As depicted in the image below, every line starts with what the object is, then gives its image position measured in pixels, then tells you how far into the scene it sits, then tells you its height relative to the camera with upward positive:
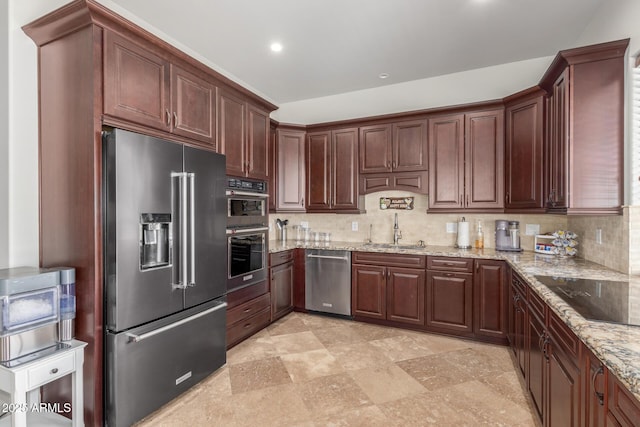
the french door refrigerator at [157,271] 1.85 -0.40
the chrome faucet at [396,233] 3.98 -0.29
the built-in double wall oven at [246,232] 2.85 -0.20
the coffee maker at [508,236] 3.27 -0.27
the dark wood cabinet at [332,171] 3.97 +0.52
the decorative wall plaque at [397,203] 3.97 +0.10
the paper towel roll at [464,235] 3.57 -0.29
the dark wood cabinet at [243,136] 2.83 +0.74
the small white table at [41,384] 1.52 -0.89
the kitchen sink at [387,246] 3.71 -0.43
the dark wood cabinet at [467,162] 3.28 +0.53
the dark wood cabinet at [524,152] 2.88 +0.56
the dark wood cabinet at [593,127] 2.08 +0.57
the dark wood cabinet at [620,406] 0.84 -0.57
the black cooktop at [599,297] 1.26 -0.43
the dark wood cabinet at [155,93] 1.90 +0.84
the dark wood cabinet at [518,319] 2.20 -0.85
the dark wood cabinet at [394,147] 3.61 +0.76
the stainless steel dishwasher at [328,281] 3.72 -0.87
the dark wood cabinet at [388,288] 3.38 -0.88
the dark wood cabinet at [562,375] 1.23 -0.73
